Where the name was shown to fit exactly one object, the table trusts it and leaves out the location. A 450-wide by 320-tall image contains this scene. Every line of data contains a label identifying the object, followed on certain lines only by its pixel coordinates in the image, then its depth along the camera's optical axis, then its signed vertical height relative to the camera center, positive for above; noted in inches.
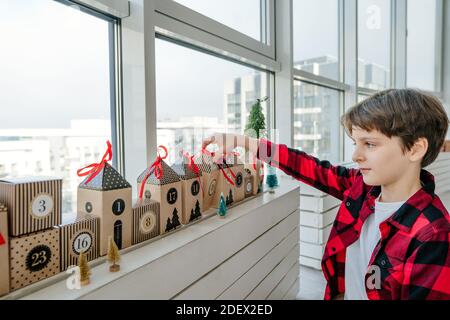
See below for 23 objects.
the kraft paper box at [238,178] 53.1 -5.8
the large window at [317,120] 103.9 +8.7
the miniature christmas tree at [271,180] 67.4 -7.7
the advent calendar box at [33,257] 24.6 -9.1
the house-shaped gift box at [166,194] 38.1 -6.0
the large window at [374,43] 140.3 +48.6
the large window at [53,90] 38.7 +7.8
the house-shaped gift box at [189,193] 41.8 -6.6
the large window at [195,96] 56.7 +10.4
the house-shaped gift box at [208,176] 48.0 -4.8
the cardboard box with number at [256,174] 60.4 -5.8
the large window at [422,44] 190.1 +62.7
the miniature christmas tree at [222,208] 45.1 -9.1
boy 31.9 -8.3
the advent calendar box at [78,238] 28.4 -8.6
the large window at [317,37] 102.0 +38.4
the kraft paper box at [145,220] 35.2 -8.6
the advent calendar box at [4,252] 23.4 -7.9
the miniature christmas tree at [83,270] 26.1 -10.4
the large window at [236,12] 65.1 +31.0
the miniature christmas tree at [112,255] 28.6 -10.0
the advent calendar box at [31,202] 24.5 -4.5
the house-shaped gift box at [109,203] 31.7 -6.0
